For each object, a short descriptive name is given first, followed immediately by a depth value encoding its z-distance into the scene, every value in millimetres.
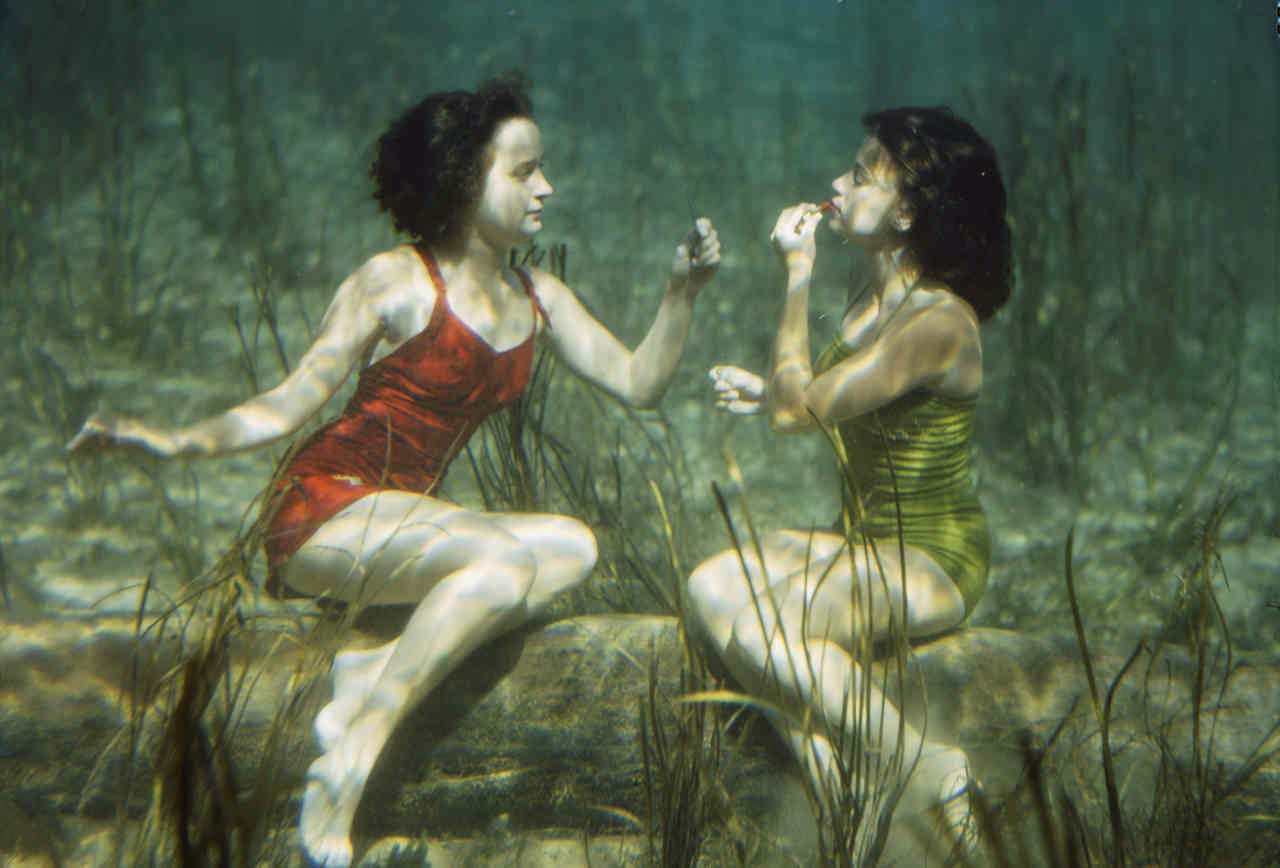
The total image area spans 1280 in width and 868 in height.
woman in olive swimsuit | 2537
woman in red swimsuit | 2361
